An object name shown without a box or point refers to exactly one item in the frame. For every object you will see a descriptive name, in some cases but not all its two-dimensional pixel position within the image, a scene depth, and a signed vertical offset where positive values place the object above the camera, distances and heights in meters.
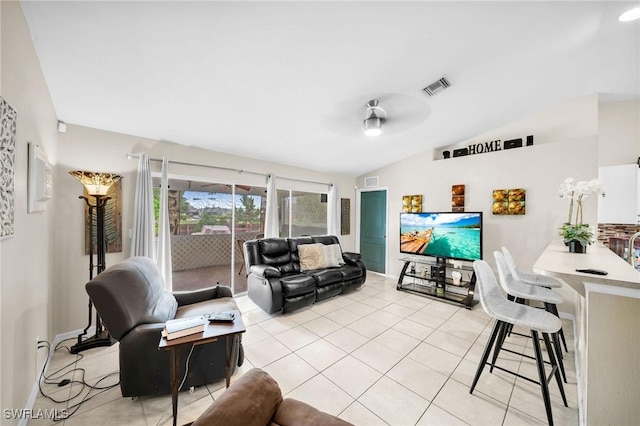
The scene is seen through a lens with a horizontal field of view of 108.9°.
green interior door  5.39 -0.41
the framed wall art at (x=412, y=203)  4.66 +0.20
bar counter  1.20 -0.72
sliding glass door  3.76 -0.27
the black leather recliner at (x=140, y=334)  1.60 -0.89
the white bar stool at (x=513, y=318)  1.57 -0.77
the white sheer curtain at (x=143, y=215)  2.86 -0.05
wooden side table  1.40 -0.81
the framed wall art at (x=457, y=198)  4.12 +0.27
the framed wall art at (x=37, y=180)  1.62 +0.24
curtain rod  2.95 +0.72
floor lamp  2.32 -0.16
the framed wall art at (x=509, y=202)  3.56 +0.18
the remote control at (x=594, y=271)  1.28 -0.33
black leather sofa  3.19 -1.01
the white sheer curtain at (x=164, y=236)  3.10 -0.34
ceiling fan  2.76 +1.32
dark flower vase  2.12 -0.31
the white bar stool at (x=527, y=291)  1.96 -0.73
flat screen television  3.67 -0.38
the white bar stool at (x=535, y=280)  2.29 -0.72
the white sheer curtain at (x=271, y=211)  4.33 +0.01
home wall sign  3.63 +1.14
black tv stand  3.75 -1.22
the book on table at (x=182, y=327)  1.46 -0.78
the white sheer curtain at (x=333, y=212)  5.39 +0.00
